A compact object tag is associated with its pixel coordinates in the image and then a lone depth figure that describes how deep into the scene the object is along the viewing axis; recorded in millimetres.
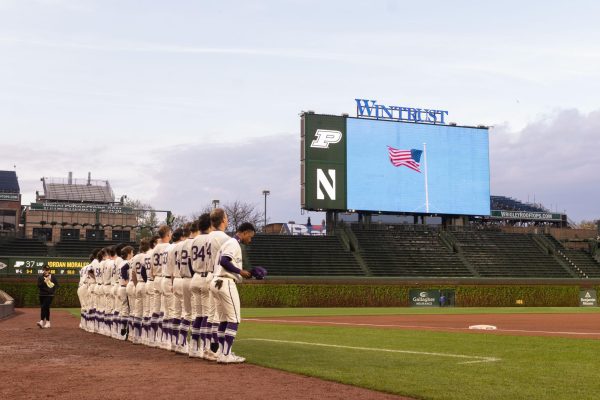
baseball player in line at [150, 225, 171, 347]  13344
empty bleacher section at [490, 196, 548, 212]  96938
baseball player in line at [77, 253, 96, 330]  19609
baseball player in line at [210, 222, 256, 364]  10547
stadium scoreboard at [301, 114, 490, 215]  52594
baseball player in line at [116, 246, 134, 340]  16047
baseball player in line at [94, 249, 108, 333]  18109
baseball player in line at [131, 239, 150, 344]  14680
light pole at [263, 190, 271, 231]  84381
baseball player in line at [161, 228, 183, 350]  12633
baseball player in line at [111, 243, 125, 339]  16856
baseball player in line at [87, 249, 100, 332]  18844
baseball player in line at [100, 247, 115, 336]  17469
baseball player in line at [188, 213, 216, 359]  11219
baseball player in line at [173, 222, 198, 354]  11904
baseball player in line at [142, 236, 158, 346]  14109
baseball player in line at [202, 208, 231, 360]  10969
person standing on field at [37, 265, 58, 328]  21250
